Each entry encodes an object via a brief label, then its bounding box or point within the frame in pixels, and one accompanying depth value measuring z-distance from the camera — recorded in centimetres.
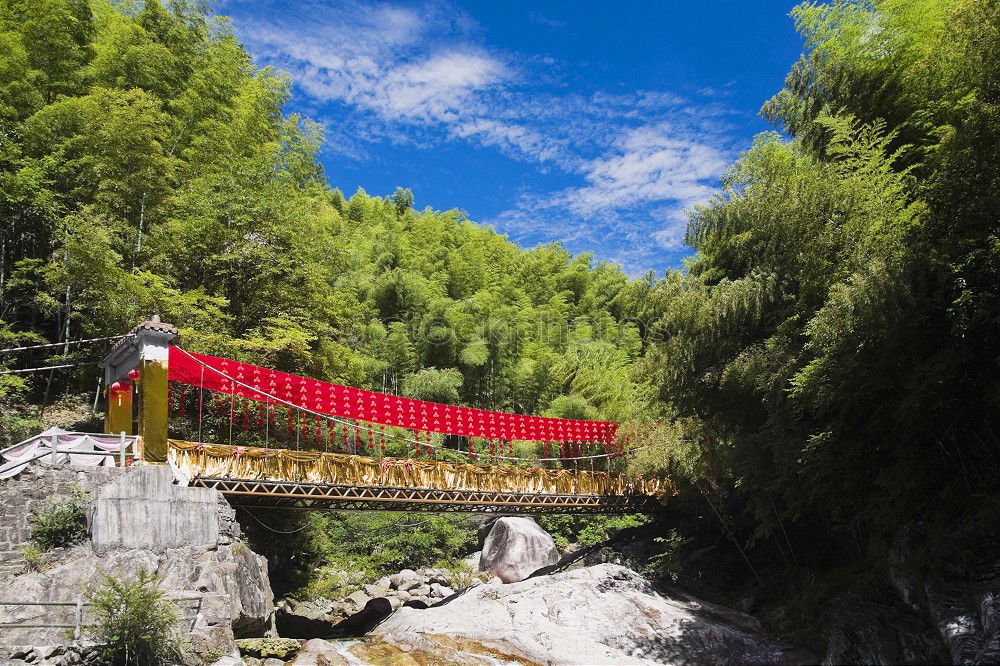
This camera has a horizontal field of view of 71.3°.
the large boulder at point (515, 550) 1396
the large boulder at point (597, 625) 754
